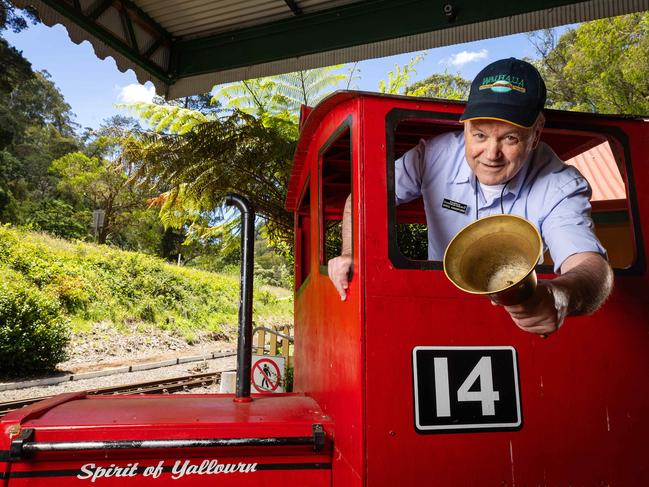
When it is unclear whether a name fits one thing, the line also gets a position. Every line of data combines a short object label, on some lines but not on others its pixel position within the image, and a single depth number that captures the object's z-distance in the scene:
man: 1.63
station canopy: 4.29
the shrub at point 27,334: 10.67
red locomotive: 1.67
